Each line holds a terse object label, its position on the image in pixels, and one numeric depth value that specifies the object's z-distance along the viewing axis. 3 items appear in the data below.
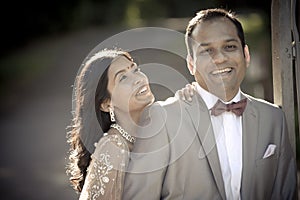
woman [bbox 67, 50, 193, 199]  3.32
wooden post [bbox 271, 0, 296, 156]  3.61
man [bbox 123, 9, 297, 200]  3.31
